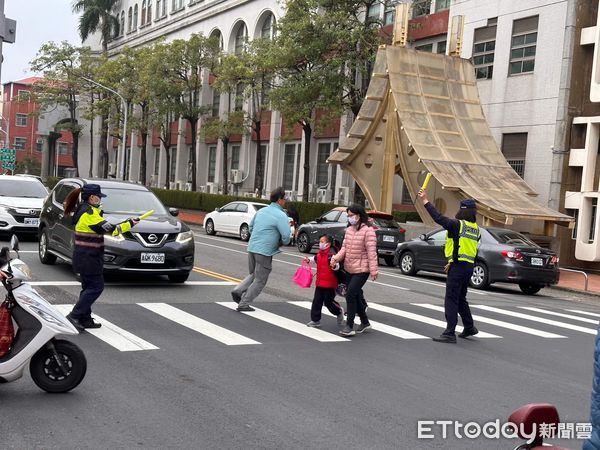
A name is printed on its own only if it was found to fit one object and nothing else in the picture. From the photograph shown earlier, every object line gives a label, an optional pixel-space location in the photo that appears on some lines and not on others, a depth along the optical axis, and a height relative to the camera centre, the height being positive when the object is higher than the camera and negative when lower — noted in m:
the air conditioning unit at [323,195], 39.97 -1.39
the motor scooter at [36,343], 5.91 -1.54
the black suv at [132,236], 12.39 -1.38
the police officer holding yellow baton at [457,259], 9.70 -1.04
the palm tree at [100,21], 62.56 +11.42
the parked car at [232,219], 27.91 -2.15
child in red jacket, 10.00 -1.48
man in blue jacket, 10.83 -1.11
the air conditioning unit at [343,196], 37.56 -1.25
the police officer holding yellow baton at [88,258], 8.78 -1.23
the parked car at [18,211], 18.83 -1.56
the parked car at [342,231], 22.84 -1.88
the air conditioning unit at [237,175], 47.94 -0.73
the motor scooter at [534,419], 2.66 -0.85
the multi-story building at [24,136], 97.06 +1.81
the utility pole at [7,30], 12.80 +2.07
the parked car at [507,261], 17.50 -1.91
